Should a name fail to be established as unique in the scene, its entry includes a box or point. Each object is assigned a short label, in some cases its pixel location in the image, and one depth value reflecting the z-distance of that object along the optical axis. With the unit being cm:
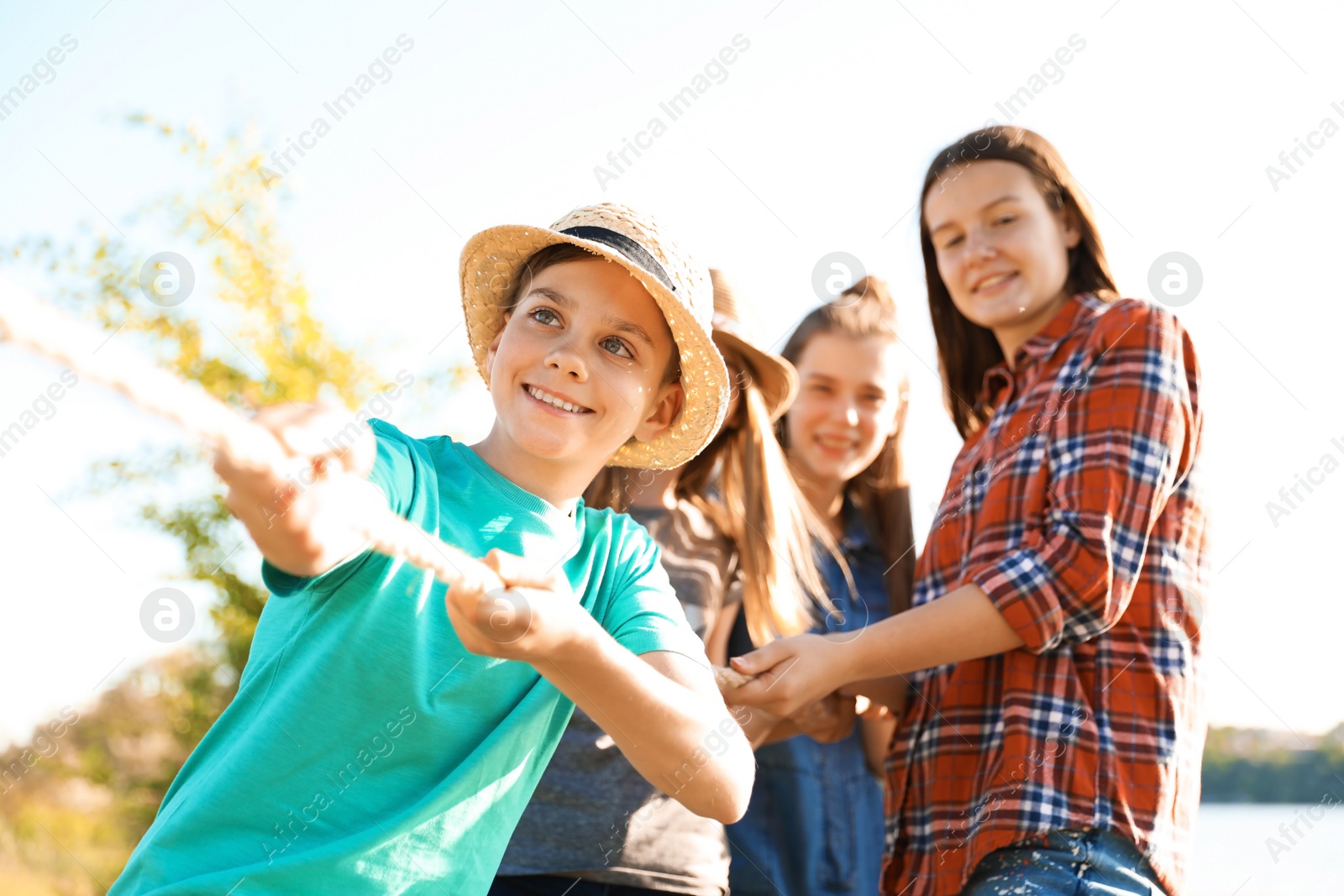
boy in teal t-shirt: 132
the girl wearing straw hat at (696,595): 251
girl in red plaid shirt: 211
